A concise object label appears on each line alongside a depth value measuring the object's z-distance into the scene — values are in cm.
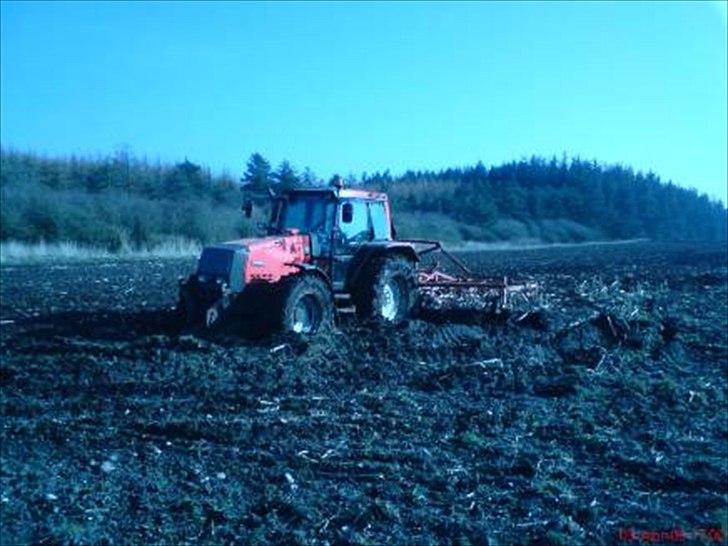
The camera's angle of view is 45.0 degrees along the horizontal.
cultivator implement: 1424
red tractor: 1192
